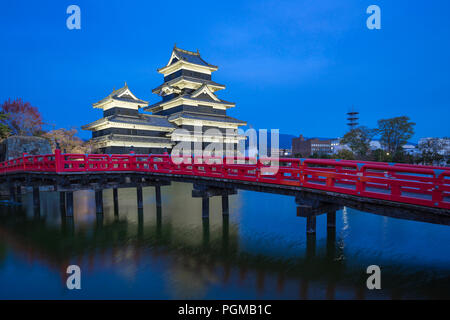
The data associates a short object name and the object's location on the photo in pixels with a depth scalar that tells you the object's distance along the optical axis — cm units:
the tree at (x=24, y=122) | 3422
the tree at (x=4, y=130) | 2891
